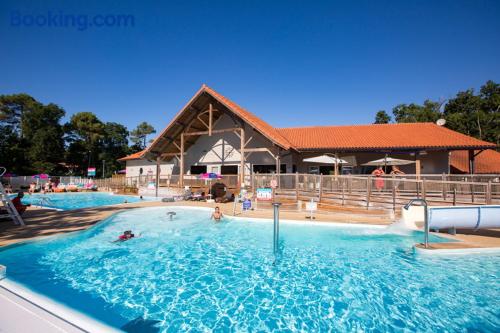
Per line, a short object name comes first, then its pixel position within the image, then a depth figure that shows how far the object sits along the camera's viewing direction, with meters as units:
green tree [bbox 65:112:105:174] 43.07
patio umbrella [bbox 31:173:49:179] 27.45
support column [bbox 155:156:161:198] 20.77
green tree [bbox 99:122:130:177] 47.97
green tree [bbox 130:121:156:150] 62.42
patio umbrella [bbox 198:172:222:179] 16.59
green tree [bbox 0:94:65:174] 34.12
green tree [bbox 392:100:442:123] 33.84
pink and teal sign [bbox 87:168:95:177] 34.18
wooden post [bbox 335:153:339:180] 16.16
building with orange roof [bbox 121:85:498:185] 16.88
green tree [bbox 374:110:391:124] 40.53
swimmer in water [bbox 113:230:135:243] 8.40
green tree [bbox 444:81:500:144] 30.23
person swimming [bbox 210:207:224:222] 11.00
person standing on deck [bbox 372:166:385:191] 11.60
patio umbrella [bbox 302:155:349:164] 15.69
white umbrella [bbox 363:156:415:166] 14.17
